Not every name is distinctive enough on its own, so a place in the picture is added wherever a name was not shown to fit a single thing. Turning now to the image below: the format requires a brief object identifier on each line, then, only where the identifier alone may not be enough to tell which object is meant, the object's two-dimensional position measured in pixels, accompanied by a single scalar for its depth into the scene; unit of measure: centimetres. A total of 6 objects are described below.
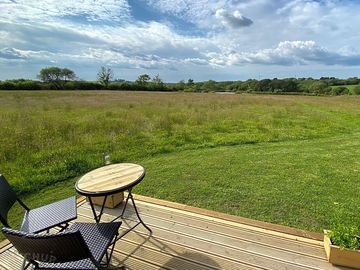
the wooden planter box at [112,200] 346
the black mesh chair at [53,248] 147
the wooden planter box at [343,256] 229
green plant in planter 233
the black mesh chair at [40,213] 229
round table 250
